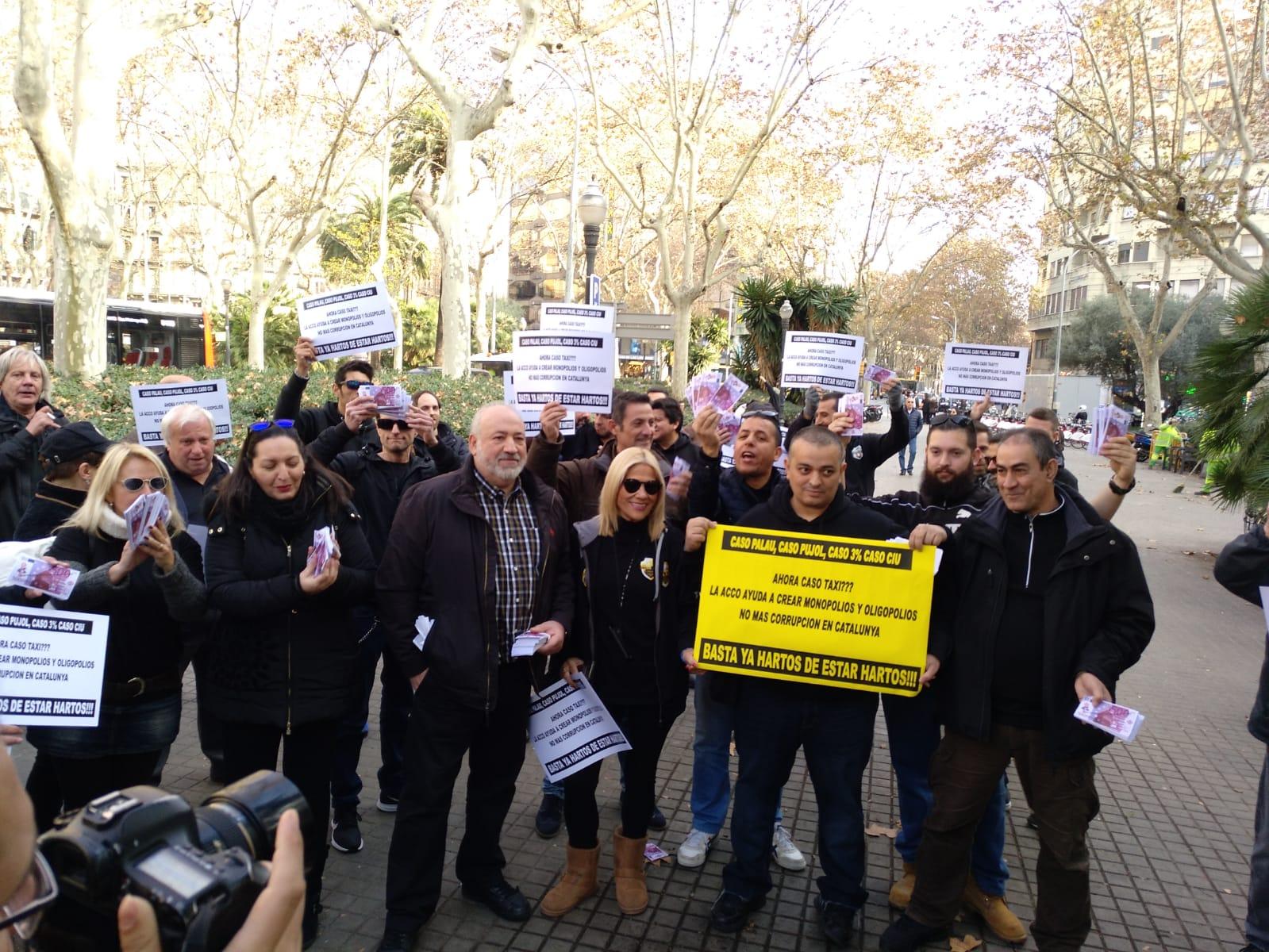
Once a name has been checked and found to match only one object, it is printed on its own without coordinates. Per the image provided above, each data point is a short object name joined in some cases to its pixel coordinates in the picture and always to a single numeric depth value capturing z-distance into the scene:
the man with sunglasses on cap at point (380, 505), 4.67
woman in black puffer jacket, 3.53
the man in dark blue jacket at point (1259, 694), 3.46
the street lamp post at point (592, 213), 15.33
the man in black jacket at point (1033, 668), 3.43
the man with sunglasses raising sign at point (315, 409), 5.42
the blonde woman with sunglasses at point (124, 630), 3.38
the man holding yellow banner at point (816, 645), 3.76
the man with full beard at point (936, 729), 4.03
